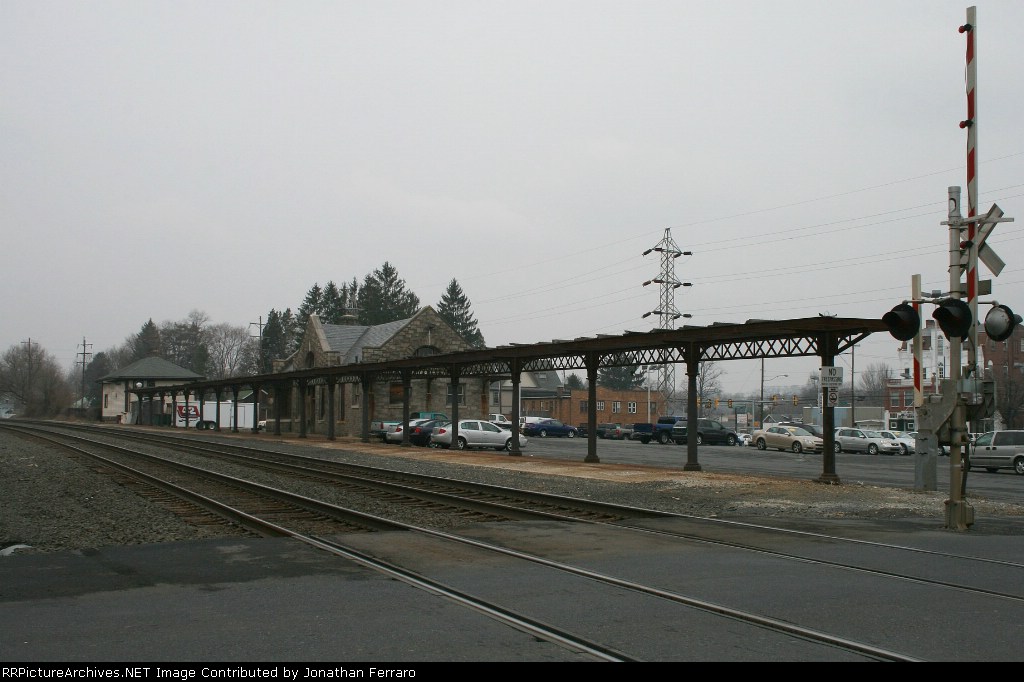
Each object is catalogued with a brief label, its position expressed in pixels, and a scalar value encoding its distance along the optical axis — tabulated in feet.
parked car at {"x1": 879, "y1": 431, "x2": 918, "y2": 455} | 155.63
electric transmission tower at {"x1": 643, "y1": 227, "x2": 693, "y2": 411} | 193.98
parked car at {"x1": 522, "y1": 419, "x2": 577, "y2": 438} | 238.27
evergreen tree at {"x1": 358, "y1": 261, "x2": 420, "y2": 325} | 404.98
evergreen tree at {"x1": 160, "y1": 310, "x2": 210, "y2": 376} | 527.81
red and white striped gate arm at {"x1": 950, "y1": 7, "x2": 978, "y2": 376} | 43.29
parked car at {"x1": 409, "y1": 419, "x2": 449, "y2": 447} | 159.33
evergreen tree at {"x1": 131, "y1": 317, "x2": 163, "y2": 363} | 525.75
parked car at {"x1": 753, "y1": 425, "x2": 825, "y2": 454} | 154.61
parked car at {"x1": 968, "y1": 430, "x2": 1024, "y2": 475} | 104.46
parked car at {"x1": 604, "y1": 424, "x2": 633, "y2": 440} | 230.07
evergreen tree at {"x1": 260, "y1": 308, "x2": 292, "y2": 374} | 460.96
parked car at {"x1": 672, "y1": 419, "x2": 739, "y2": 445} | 187.52
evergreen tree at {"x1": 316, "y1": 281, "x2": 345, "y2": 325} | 442.91
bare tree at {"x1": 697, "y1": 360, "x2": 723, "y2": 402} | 379.14
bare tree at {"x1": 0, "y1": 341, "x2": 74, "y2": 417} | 410.93
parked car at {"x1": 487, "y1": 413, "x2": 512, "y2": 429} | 197.81
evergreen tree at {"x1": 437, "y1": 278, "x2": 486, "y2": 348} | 414.41
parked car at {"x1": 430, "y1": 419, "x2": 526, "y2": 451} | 150.20
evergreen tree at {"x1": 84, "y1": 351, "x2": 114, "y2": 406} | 606.96
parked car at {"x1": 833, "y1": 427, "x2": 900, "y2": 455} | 153.89
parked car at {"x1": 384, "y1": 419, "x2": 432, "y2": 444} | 165.89
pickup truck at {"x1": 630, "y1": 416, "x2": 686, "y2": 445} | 200.95
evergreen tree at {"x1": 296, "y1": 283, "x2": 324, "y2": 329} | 448.65
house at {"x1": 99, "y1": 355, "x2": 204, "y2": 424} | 331.36
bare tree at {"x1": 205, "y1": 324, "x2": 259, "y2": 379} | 517.14
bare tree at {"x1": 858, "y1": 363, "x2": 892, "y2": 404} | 493.77
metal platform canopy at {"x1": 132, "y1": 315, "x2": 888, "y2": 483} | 81.56
